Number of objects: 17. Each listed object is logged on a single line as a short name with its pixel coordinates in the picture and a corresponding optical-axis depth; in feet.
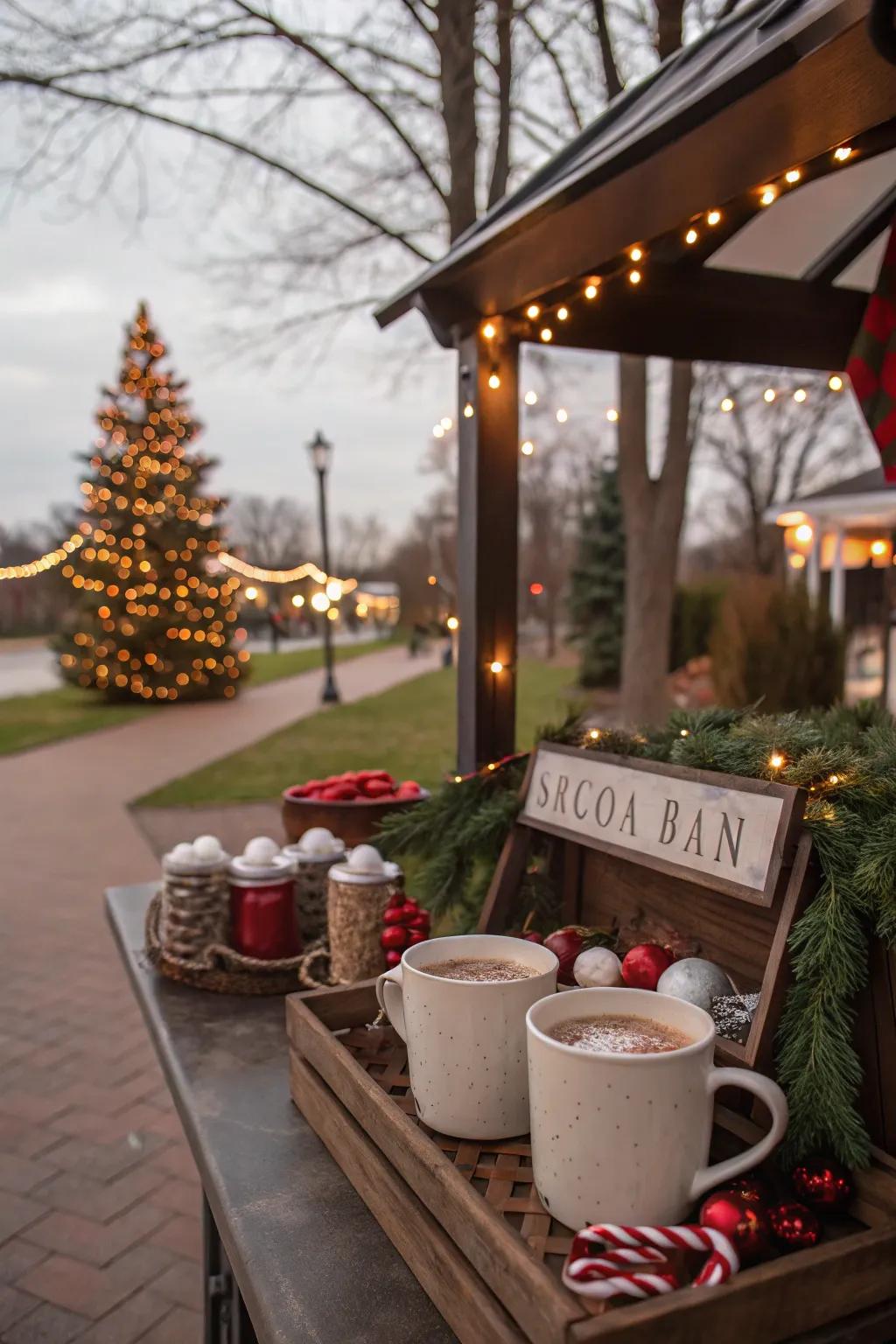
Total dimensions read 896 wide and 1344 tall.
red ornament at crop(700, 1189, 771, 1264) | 2.74
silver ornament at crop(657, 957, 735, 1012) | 4.03
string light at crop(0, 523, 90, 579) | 52.85
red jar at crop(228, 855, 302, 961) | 6.09
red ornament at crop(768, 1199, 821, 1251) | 2.84
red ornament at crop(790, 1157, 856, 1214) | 3.07
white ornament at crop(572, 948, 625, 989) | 4.32
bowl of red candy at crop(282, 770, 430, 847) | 7.21
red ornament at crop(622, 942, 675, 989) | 4.26
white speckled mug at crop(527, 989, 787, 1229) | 2.75
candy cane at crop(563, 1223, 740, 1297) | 2.48
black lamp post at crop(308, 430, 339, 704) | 47.26
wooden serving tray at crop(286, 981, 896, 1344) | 2.46
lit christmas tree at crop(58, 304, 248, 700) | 52.26
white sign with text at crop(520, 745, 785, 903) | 3.91
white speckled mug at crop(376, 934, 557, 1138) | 3.40
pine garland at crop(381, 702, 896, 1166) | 3.30
